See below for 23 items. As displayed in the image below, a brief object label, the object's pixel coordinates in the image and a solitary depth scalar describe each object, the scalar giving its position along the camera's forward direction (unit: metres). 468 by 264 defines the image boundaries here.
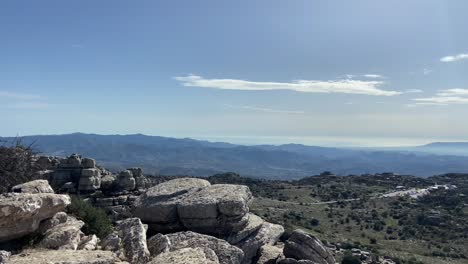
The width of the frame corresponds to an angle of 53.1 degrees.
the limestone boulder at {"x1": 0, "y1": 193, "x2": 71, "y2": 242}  15.41
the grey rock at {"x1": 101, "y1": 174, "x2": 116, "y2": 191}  44.17
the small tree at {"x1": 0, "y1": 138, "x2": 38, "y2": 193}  23.25
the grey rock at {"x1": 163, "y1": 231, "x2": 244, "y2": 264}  19.09
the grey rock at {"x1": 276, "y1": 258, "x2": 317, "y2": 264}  21.02
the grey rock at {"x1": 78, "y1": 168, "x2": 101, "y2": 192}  42.31
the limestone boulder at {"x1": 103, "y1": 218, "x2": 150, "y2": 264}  16.73
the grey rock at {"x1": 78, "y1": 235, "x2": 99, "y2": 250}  16.74
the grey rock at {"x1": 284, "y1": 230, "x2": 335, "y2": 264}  22.47
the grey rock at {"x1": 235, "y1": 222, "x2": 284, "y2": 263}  22.72
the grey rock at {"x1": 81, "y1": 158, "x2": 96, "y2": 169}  44.91
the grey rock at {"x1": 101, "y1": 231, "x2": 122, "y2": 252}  17.00
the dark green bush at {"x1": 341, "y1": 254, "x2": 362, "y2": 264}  45.00
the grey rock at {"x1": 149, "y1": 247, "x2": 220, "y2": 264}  15.33
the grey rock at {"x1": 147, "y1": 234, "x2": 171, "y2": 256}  17.76
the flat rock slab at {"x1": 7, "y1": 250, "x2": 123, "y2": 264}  14.39
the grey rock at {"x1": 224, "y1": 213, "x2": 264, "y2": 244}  22.75
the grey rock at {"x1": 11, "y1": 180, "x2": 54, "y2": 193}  18.39
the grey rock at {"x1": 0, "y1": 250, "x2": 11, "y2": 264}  14.22
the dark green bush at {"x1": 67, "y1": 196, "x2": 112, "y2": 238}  20.92
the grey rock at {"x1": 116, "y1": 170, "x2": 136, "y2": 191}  43.62
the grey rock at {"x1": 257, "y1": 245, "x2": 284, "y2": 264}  22.53
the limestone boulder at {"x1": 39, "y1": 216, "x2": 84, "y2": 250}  16.45
